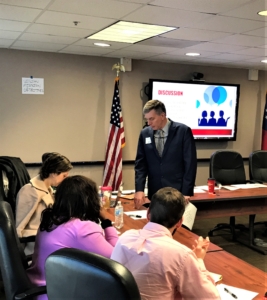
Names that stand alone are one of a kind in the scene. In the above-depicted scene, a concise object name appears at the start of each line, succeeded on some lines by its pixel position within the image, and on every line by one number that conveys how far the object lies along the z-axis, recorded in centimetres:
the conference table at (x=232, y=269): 180
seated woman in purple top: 184
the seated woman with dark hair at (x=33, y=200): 279
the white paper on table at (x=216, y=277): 183
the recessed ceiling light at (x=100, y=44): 471
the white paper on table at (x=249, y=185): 457
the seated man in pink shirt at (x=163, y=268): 146
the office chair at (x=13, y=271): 180
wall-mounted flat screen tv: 604
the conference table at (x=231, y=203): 395
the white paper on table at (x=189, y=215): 301
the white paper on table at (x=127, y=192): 397
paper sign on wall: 530
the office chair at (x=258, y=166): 521
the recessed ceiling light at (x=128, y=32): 375
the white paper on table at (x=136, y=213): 300
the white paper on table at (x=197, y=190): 421
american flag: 572
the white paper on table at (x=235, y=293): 167
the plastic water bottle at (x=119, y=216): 276
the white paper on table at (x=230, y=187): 439
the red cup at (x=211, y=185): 416
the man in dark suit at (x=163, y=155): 322
